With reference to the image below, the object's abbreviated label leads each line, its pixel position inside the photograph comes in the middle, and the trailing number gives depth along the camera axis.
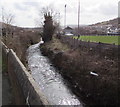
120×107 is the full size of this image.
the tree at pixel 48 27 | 24.34
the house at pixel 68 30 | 49.97
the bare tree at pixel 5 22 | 33.51
